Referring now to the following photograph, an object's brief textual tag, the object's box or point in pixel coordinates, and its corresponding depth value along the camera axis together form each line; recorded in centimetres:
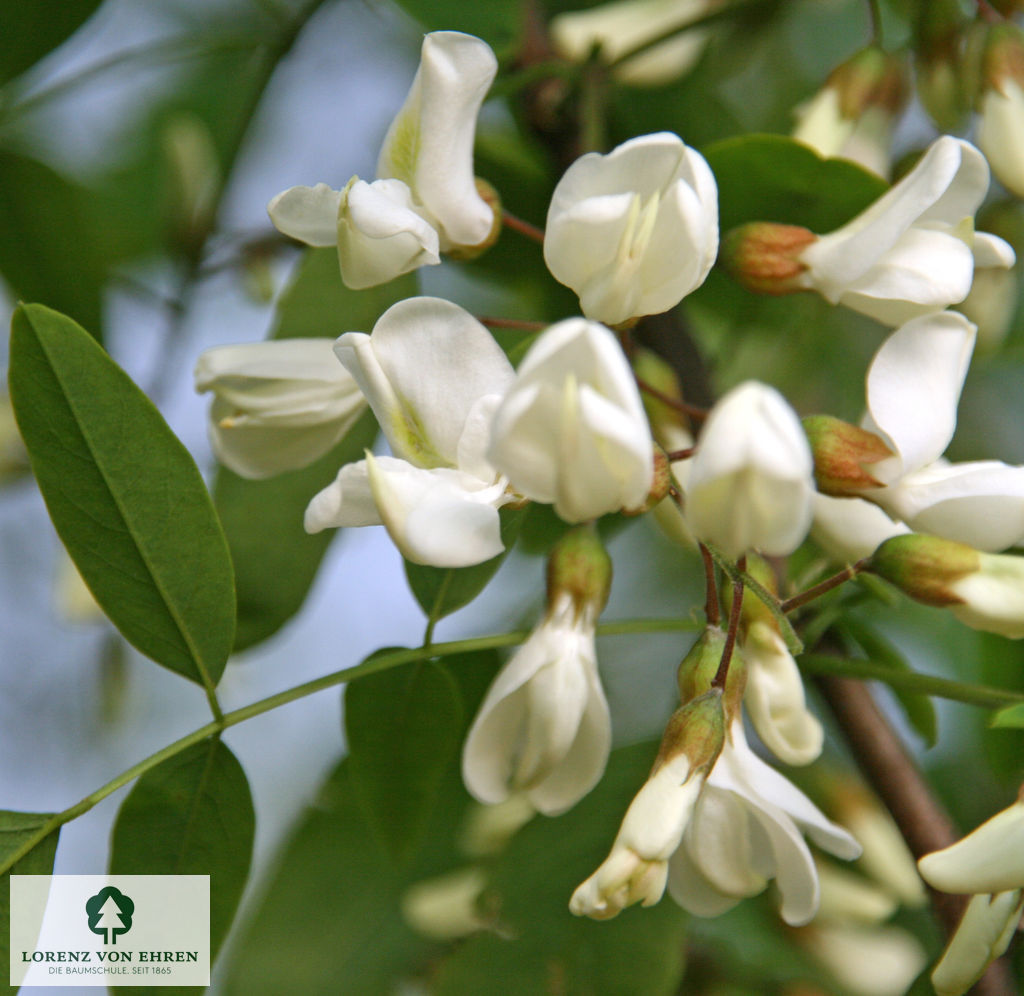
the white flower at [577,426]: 32
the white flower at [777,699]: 35
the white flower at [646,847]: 34
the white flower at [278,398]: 36
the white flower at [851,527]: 36
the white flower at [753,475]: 32
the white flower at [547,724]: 34
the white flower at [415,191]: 34
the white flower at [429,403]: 34
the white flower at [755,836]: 34
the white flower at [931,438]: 34
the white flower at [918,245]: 35
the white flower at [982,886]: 34
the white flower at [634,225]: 34
